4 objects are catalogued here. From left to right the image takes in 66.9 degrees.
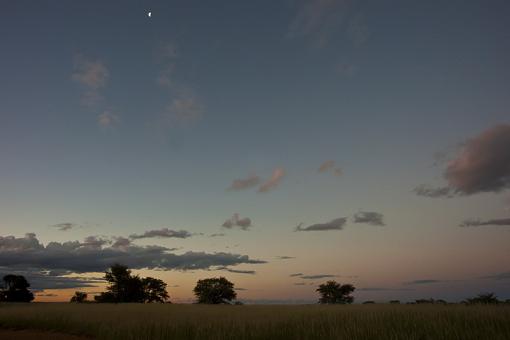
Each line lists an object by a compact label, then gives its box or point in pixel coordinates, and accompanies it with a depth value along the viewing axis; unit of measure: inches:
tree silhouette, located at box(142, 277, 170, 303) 3011.8
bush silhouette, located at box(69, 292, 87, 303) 3171.8
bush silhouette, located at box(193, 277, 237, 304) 2918.3
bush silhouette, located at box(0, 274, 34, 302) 2842.0
